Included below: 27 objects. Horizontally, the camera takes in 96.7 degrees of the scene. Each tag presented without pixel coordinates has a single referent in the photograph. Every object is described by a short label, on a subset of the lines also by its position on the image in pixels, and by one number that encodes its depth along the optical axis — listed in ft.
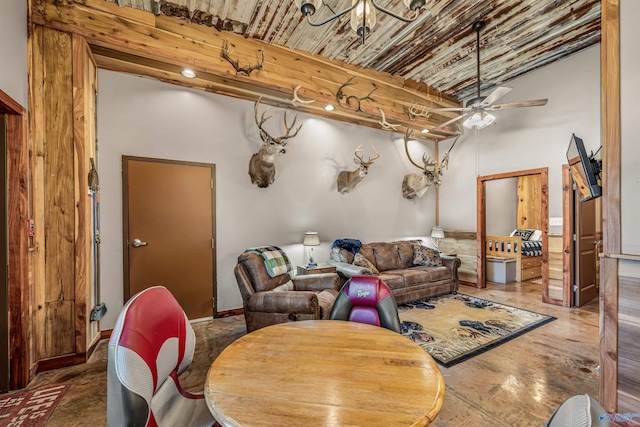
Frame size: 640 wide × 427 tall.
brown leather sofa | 13.71
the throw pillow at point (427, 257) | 16.06
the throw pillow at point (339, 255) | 14.62
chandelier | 5.54
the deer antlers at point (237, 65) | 10.39
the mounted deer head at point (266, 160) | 12.00
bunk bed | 18.58
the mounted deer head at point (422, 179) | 16.71
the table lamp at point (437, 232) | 18.71
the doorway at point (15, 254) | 6.98
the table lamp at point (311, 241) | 13.66
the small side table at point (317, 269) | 13.14
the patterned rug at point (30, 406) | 6.09
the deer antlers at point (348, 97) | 12.76
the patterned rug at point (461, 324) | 9.26
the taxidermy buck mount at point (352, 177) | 15.00
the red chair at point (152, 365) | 3.02
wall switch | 14.34
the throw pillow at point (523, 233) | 23.11
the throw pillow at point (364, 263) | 13.99
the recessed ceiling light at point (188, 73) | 10.47
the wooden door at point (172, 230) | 11.12
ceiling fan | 11.23
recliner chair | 9.11
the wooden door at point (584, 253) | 13.69
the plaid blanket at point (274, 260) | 10.71
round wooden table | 2.94
